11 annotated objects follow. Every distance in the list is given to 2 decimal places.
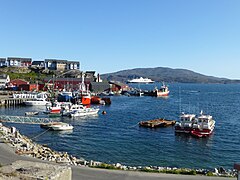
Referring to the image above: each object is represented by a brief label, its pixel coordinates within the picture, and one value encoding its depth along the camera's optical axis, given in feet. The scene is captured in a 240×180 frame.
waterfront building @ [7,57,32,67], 339.55
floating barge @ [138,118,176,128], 103.85
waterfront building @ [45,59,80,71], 359.35
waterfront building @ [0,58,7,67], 338.91
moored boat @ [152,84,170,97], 275.81
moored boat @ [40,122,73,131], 91.14
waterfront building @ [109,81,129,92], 293.36
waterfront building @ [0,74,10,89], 246.57
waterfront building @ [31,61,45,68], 357.73
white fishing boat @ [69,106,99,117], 126.25
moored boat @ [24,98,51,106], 176.49
